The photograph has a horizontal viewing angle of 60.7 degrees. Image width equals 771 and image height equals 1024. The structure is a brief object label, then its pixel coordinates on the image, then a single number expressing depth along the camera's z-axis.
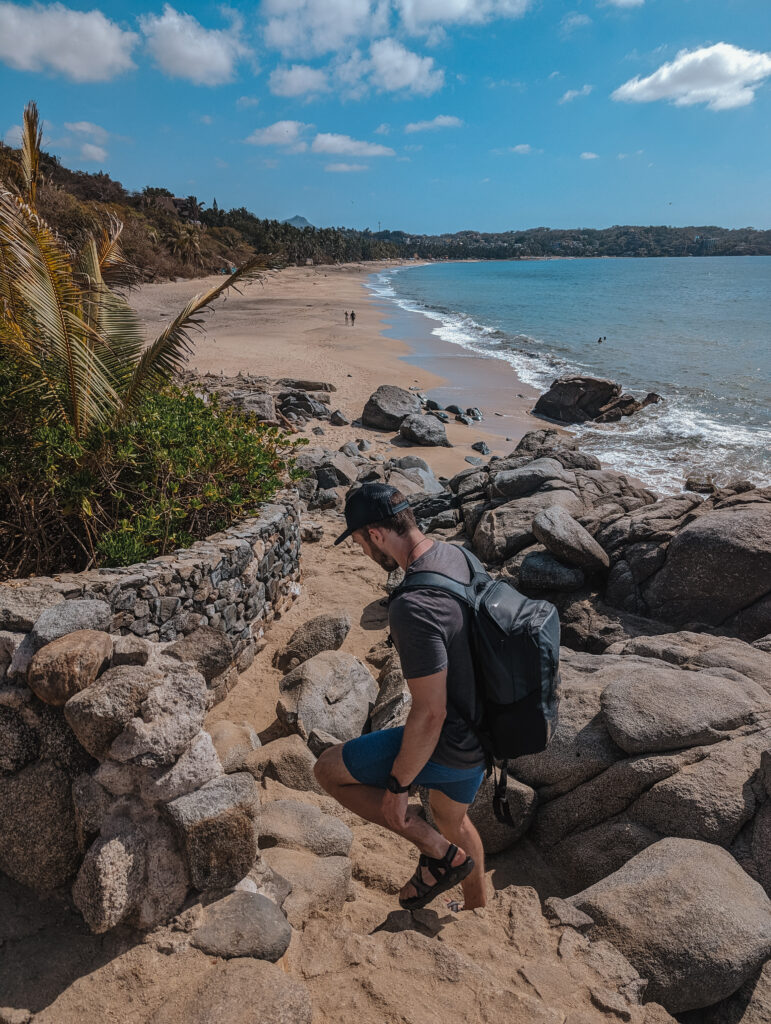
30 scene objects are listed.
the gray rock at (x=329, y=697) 4.88
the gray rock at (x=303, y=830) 3.60
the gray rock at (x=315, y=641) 6.00
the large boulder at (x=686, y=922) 2.97
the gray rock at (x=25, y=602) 3.53
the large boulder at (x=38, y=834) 2.95
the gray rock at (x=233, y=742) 4.20
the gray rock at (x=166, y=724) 2.82
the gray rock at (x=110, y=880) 2.67
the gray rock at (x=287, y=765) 4.27
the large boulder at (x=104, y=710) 2.86
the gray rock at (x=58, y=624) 3.19
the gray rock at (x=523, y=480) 10.05
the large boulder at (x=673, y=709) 4.09
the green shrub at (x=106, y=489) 5.22
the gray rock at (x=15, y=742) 3.04
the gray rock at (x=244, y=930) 2.71
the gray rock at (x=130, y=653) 3.25
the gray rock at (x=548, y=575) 7.67
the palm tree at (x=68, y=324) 4.99
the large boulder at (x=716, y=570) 6.81
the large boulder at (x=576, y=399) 19.50
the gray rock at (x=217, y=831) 2.84
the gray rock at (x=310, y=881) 3.10
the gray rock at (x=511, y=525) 8.77
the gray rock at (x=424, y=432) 15.41
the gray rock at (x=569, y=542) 7.62
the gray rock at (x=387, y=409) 16.36
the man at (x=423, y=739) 2.57
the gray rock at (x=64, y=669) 2.99
